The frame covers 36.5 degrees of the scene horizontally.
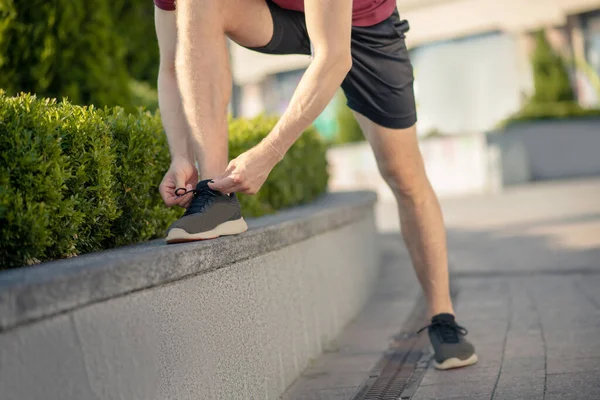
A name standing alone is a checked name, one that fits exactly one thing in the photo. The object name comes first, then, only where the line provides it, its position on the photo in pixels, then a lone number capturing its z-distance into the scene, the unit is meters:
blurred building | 19.22
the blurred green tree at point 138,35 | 8.58
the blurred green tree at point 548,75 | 18.45
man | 2.96
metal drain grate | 3.29
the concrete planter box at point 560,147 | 16.72
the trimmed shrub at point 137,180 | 3.22
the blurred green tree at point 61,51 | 5.40
